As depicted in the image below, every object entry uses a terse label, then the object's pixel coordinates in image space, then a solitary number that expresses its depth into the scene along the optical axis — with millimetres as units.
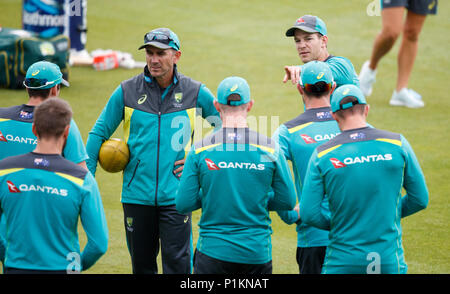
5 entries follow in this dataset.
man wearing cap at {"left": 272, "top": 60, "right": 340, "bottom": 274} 10094
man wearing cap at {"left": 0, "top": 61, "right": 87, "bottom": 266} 10281
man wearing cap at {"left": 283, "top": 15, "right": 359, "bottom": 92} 11828
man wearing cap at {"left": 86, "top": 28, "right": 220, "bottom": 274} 11211
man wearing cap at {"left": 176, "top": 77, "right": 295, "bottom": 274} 8984
